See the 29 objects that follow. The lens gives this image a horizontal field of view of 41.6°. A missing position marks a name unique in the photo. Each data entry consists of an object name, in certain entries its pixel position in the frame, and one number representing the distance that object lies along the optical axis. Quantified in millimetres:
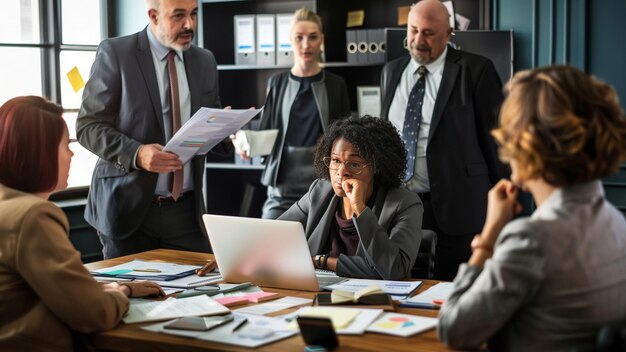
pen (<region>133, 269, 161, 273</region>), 2678
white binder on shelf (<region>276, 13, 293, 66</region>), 4965
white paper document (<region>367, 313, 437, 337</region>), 1909
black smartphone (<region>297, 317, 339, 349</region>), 1766
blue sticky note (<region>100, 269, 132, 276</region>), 2654
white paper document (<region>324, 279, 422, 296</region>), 2354
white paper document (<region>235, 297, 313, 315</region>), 2162
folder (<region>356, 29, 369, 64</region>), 4805
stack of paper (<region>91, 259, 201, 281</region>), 2602
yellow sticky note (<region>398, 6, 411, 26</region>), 4930
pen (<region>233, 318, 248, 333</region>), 1981
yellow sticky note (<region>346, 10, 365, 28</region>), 5090
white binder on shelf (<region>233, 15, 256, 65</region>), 5094
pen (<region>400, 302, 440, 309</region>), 2152
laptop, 2375
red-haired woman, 1911
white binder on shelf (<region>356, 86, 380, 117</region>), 4801
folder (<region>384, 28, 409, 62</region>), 4645
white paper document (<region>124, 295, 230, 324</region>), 2096
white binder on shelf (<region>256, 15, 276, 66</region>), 5031
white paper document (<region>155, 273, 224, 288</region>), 2489
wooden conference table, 1809
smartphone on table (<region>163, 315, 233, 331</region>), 1972
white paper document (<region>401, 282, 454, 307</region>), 2203
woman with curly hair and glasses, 2645
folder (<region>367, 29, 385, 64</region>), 4770
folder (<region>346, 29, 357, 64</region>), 4832
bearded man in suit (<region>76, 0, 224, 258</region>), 3281
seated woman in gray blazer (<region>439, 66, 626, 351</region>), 1528
